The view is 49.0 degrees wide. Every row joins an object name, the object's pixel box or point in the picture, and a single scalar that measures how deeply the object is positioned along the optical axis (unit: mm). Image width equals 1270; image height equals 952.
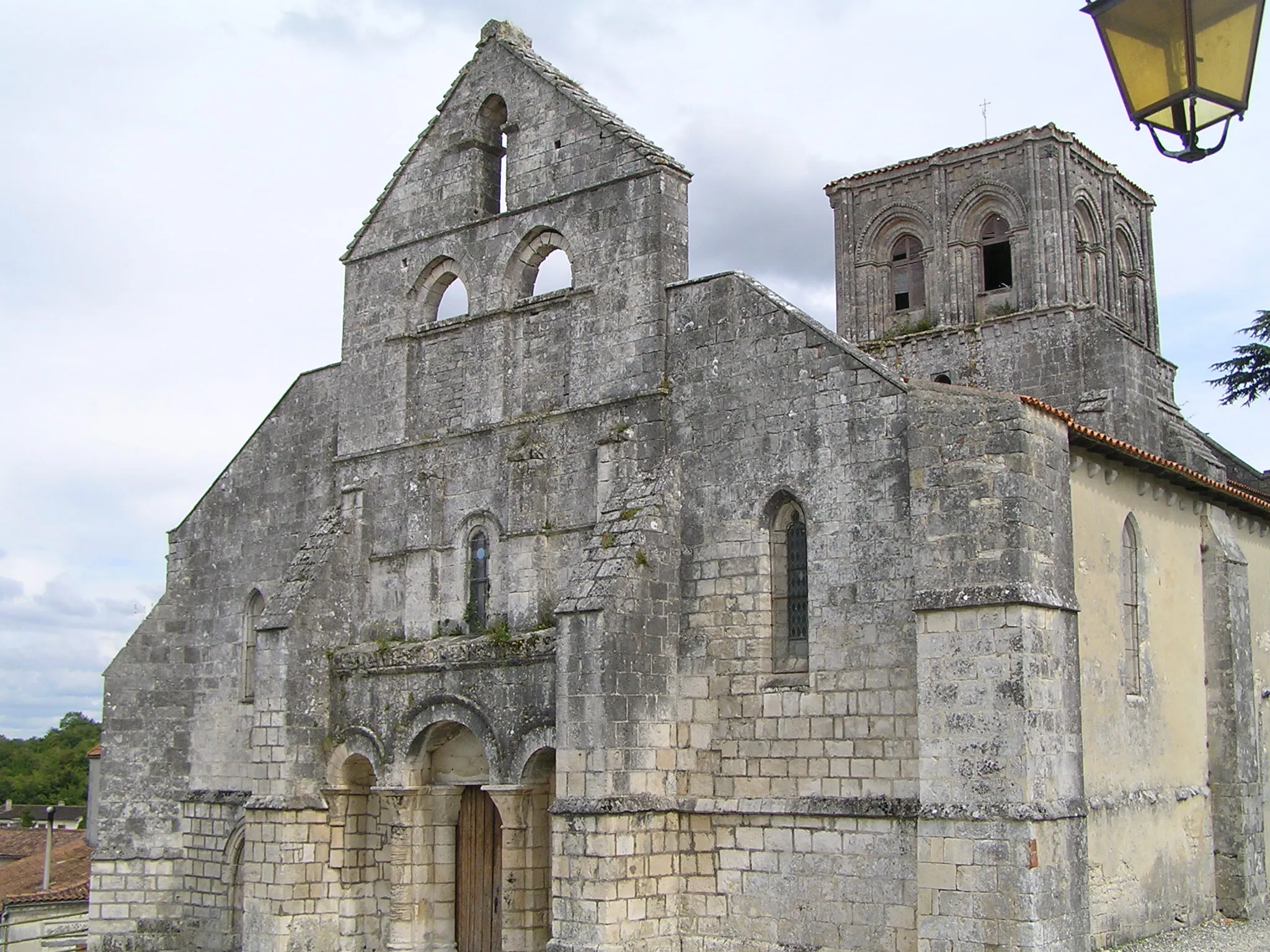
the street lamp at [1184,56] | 5051
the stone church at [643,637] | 13516
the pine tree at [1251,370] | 29922
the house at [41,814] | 61375
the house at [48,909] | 27719
